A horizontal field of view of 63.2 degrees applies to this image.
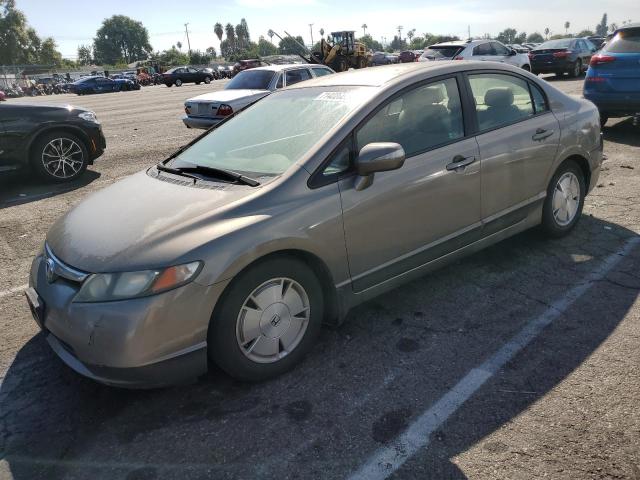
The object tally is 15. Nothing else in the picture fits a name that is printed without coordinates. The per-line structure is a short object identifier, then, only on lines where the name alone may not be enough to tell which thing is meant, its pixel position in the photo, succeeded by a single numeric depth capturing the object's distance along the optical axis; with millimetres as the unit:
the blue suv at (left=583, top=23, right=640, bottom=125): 8398
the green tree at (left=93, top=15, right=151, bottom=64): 142875
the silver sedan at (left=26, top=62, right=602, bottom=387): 2555
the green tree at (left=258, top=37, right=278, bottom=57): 147750
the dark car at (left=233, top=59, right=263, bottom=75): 43312
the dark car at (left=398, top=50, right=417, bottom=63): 52031
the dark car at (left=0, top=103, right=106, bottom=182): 7070
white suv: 15703
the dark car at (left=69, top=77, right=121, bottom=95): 38625
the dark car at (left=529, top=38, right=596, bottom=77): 19906
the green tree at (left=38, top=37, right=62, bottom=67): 92812
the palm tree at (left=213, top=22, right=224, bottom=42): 160375
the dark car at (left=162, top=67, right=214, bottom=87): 40125
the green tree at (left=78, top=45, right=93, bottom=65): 138750
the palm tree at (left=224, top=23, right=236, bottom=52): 159125
